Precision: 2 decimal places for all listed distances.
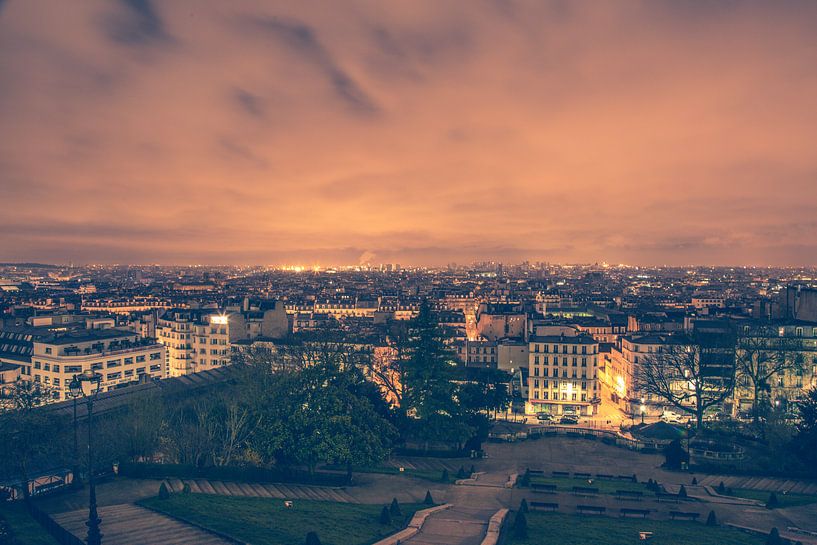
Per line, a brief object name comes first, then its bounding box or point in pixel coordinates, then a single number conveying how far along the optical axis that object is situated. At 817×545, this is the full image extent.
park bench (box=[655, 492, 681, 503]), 44.97
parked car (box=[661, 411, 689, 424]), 84.99
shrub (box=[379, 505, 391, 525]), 37.50
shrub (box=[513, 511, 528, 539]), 34.97
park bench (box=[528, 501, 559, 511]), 41.12
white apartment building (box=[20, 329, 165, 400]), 87.81
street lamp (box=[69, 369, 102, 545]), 26.91
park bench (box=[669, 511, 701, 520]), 40.09
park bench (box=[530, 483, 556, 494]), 46.75
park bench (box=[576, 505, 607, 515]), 40.25
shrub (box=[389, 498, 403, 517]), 38.94
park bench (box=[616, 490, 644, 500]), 44.81
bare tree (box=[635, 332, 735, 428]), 75.25
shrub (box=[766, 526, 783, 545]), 33.47
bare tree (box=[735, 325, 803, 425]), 75.31
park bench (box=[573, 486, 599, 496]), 45.56
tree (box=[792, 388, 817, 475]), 51.88
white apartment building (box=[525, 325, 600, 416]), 90.06
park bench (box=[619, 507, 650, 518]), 40.47
